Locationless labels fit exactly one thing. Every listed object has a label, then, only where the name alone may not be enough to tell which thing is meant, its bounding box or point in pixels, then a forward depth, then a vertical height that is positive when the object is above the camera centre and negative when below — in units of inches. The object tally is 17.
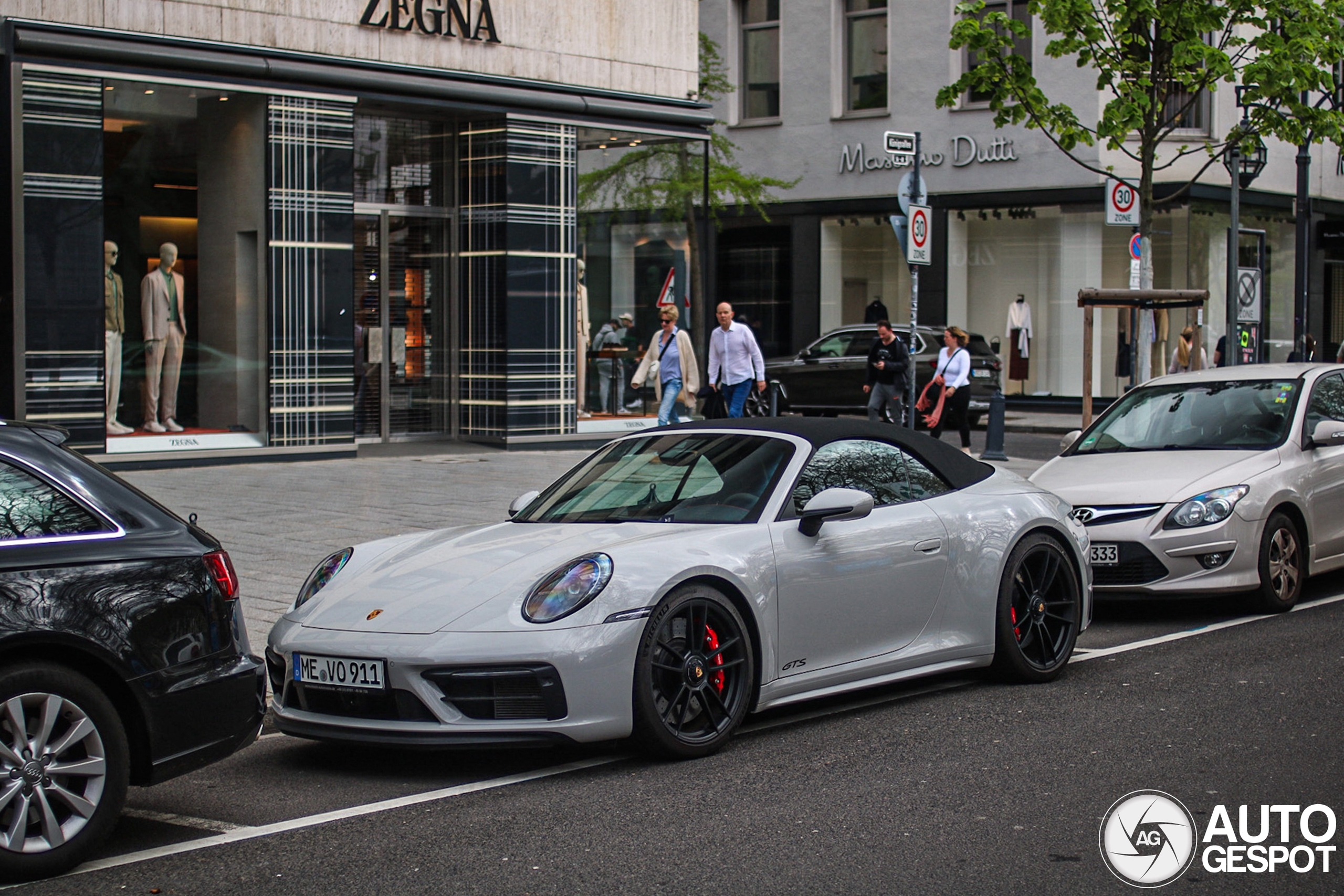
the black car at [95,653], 178.1 -34.7
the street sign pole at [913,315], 591.8 +17.1
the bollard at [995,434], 759.7 -35.9
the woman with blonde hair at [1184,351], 1073.5 +6.2
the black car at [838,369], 1043.9 -5.6
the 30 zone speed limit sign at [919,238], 604.1 +47.7
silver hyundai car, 356.8 -29.3
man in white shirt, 681.0 +0.5
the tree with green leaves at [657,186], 823.1 +93.6
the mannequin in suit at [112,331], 634.2 +13.1
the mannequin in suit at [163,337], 654.5 +10.9
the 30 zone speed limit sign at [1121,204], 759.7 +76.2
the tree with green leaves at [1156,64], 708.7 +137.8
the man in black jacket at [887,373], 781.9 -6.2
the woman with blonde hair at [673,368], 689.6 -3.1
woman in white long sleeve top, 735.1 -6.7
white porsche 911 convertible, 218.8 -36.5
